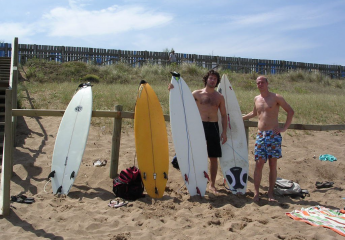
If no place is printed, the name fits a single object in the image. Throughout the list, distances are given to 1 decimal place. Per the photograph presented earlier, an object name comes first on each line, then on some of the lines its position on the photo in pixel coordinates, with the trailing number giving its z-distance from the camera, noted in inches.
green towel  253.4
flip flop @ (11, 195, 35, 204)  167.1
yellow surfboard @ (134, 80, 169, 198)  182.1
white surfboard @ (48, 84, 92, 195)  183.2
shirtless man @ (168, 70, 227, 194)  189.0
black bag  175.8
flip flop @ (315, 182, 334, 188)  206.5
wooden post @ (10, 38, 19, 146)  279.0
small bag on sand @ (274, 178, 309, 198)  187.3
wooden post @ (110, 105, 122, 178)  202.1
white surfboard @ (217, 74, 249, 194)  194.5
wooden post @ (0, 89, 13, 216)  149.6
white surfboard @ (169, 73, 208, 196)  186.2
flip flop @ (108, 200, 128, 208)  165.5
